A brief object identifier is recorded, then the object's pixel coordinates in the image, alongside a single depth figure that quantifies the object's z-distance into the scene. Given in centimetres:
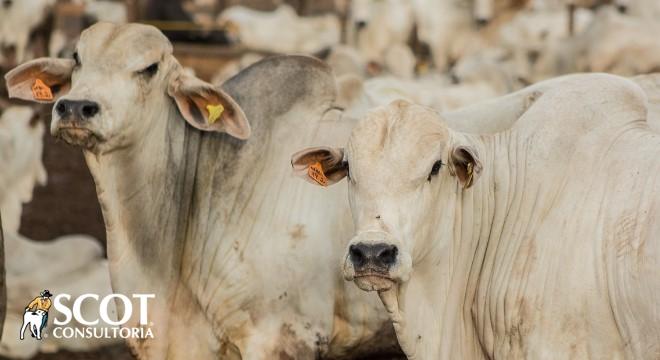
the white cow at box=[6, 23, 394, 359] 746
